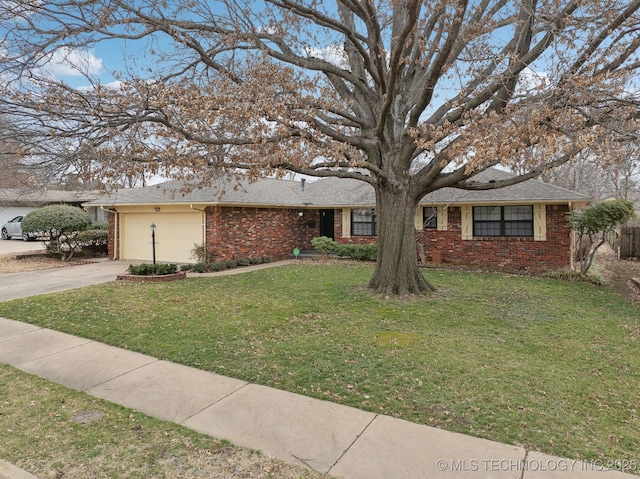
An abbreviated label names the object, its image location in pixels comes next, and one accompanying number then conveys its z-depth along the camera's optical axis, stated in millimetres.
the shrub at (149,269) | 11500
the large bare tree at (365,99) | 6566
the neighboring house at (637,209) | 20539
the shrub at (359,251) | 15234
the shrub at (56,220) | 15461
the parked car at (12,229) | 26641
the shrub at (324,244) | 15812
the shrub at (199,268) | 13391
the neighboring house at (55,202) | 26438
